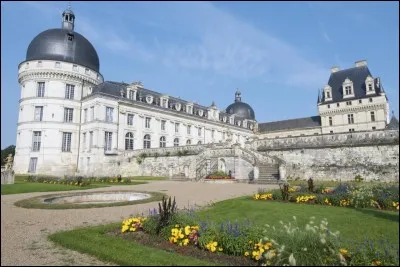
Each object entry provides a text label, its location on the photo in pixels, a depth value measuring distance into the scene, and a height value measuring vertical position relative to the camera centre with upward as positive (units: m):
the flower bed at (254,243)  4.34 -1.21
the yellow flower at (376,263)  4.35 -1.33
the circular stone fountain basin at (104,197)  14.57 -1.13
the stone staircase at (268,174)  21.98 +0.01
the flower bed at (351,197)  9.93 -0.88
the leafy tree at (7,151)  68.58 +6.02
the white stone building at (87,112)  39.38 +9.24
